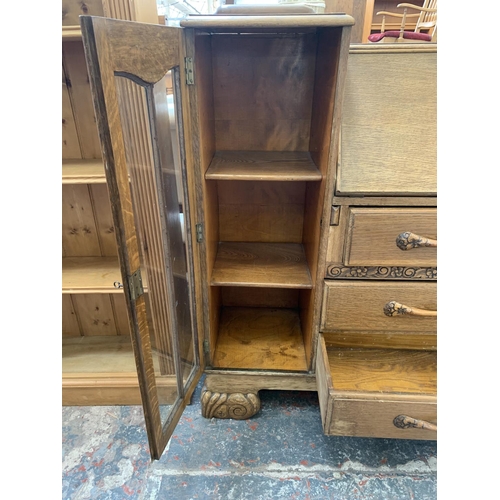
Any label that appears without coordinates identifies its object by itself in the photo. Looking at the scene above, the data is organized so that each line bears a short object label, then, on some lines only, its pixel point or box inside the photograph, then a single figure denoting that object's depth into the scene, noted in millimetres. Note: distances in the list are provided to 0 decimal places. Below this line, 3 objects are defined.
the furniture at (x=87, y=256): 1057
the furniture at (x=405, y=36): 1315
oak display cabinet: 654
